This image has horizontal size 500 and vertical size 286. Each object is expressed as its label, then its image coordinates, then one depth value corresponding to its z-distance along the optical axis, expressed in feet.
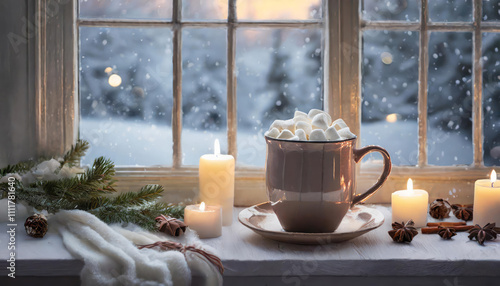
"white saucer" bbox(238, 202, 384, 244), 3.96
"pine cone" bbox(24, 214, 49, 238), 4.03
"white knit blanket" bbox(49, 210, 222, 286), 3.51
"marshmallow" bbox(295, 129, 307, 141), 3.96
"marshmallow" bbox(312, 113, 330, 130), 4.06
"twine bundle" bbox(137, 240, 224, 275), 3.69
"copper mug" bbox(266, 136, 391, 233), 3.92
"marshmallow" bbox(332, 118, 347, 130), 4.16
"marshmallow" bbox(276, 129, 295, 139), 3.99
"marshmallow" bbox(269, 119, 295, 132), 4.10
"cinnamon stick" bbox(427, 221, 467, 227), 4.45
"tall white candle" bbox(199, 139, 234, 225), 4.50
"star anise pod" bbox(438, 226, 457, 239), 4.19
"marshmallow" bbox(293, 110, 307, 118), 4.21
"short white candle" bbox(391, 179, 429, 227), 4.42
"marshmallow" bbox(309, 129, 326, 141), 3.92
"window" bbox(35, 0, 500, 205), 5.00
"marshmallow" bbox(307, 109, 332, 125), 4.18
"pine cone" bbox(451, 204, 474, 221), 4.67
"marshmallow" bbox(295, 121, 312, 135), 4.04
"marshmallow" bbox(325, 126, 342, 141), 3.95
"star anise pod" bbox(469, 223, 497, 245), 4.07
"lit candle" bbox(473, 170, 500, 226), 4.36
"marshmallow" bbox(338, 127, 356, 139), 4.04
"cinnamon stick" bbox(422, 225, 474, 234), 4.34
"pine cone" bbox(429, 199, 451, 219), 4.72
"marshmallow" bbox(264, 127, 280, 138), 4.09
